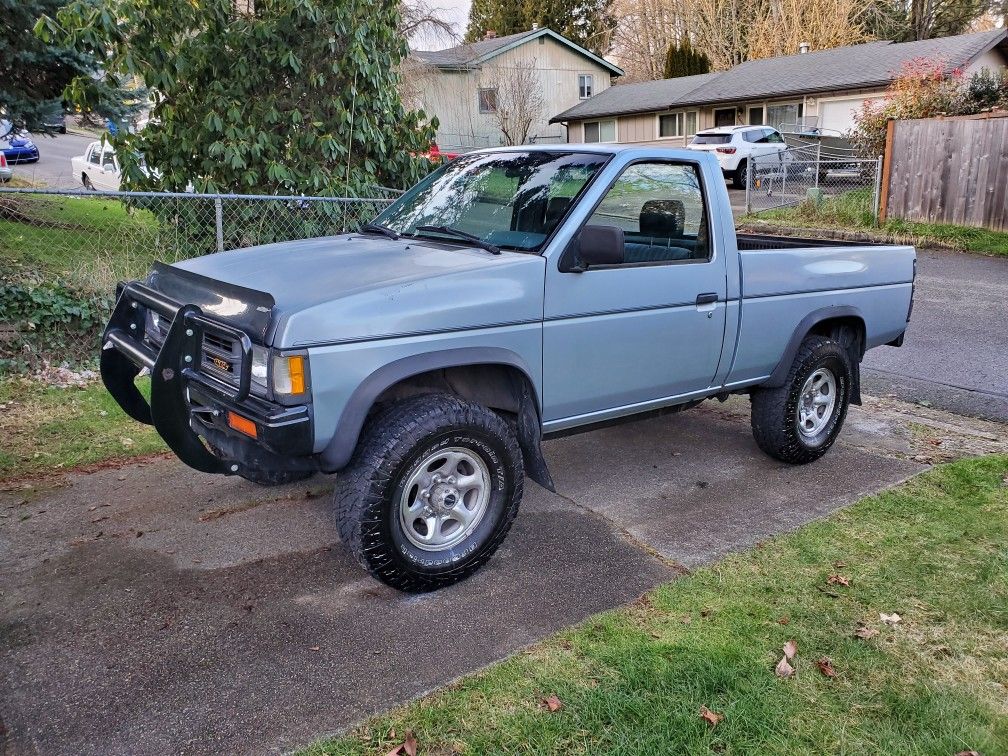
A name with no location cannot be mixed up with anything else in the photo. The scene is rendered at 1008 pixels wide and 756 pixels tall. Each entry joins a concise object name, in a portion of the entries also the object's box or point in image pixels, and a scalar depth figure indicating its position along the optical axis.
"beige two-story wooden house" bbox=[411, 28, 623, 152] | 38.62
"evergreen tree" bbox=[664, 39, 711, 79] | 43.41
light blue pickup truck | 3.47
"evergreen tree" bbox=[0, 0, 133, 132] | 9.40
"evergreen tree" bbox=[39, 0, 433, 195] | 8.22
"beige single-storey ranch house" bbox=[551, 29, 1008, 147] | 29.48
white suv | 25.31
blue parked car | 29.39
